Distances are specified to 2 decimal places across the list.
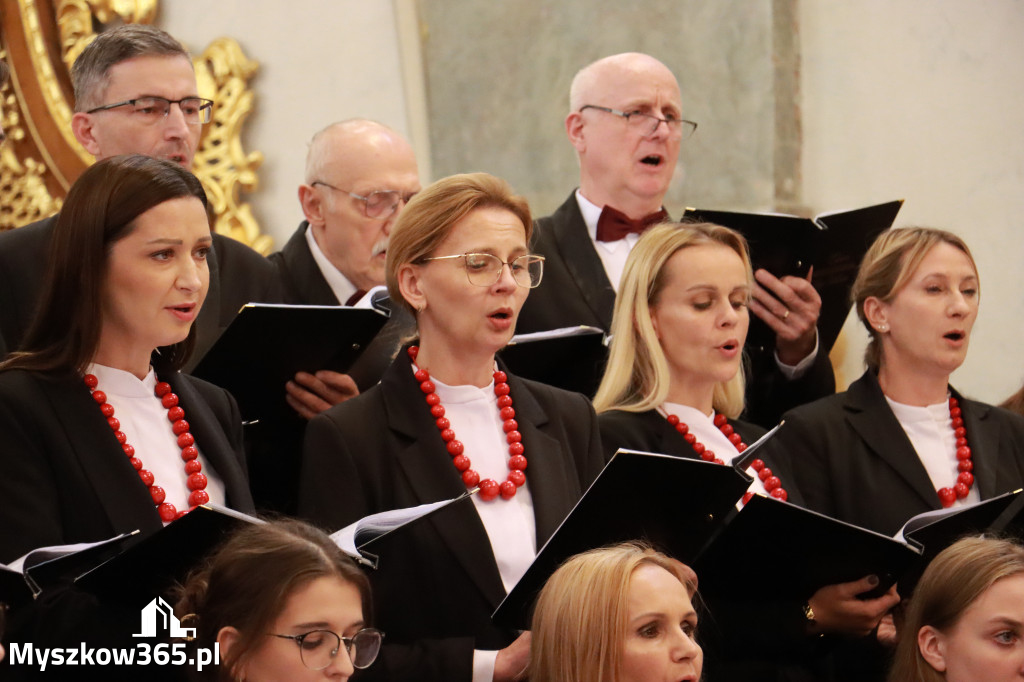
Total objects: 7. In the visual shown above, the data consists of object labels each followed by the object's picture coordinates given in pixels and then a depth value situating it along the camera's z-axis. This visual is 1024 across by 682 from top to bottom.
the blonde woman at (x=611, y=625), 4.65
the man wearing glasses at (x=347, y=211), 7.80
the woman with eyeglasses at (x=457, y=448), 5.14
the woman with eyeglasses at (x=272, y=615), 4.28
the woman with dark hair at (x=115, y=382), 4.68
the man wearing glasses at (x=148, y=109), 6.94
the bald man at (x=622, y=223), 7.46
